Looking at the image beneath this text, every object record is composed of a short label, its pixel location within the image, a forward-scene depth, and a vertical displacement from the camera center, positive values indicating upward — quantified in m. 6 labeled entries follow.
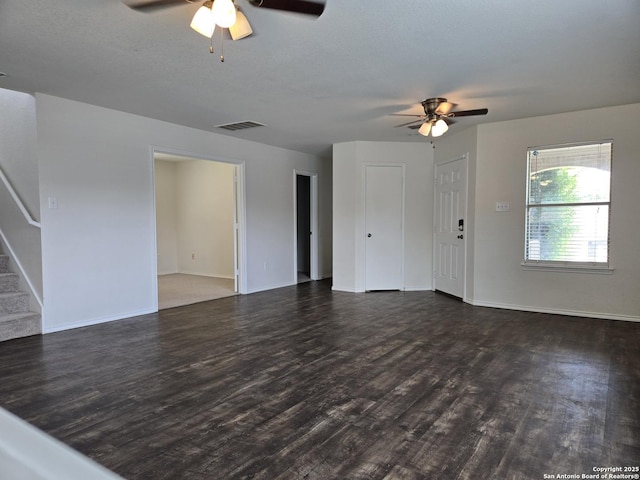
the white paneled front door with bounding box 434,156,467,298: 5.54 -0.08
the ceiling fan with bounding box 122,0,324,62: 1.92 +1.08
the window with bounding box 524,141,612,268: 4.51 +0.18
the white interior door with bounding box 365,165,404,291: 6.29 -0.10
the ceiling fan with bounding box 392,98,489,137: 3.95 +1.10
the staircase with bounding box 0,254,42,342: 3.80 -0.95
